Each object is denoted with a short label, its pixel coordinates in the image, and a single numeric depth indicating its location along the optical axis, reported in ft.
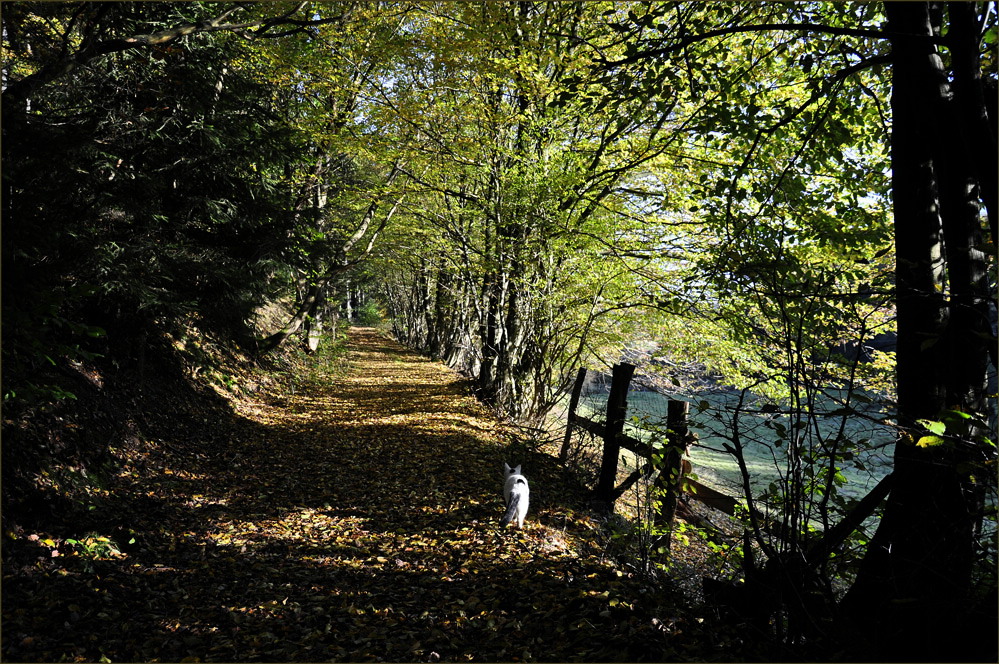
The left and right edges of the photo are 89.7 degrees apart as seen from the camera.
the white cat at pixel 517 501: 18.53
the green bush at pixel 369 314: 160.29
